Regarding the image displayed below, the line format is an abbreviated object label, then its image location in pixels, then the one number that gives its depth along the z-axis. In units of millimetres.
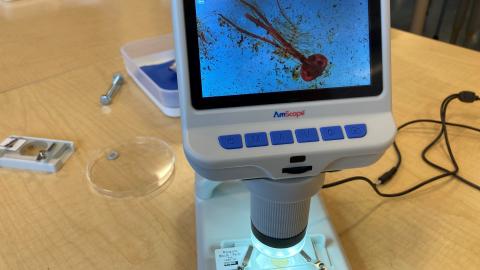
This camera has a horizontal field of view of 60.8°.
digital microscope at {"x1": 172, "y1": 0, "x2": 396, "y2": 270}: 305
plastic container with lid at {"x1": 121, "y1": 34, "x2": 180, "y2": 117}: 628
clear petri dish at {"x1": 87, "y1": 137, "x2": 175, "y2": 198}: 512
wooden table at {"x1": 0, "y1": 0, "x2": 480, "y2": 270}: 436
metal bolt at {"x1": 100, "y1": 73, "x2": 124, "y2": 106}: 663
